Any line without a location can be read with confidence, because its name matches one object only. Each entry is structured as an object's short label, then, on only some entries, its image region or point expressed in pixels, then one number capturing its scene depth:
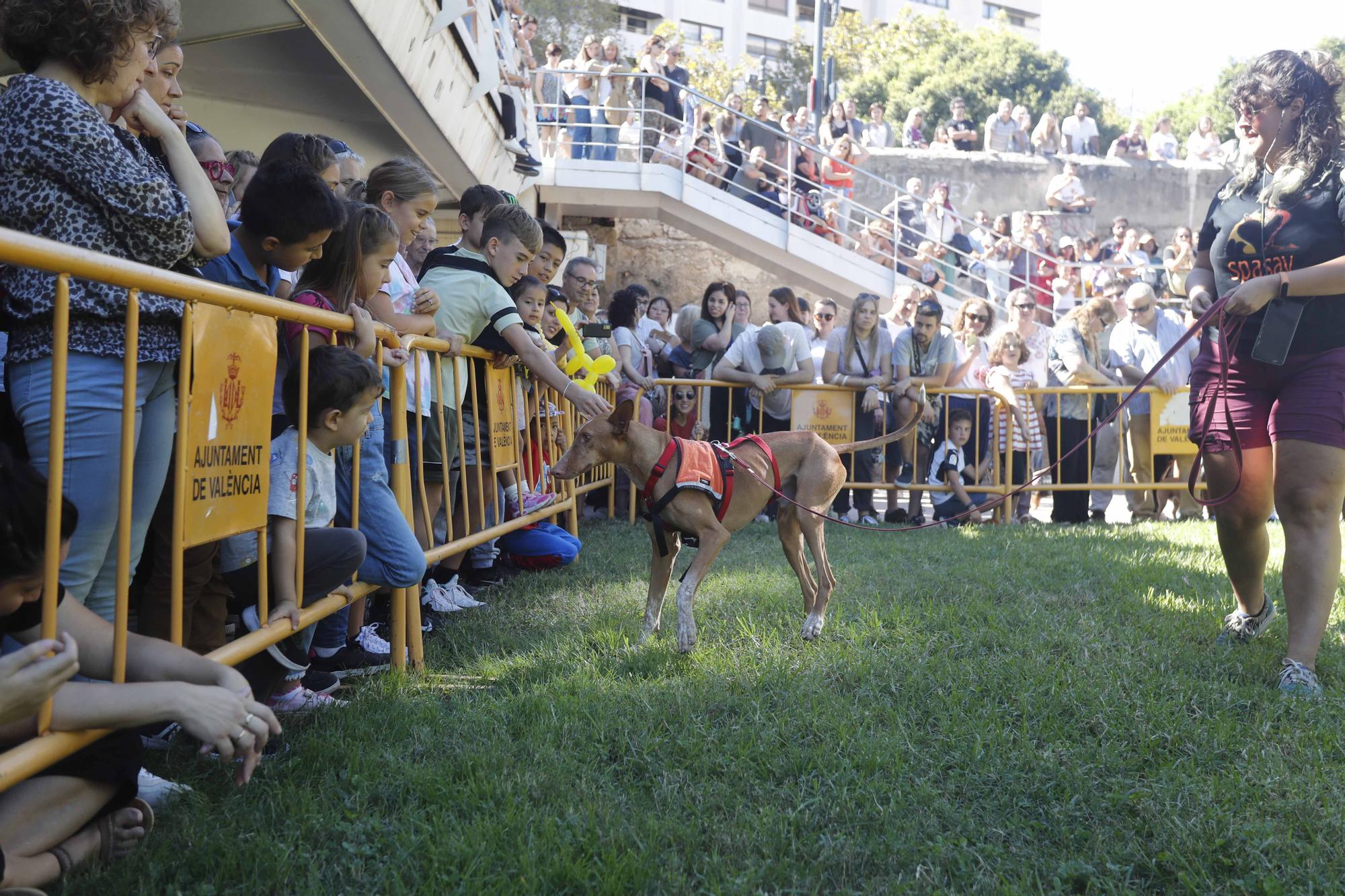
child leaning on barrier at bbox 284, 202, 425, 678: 3.83
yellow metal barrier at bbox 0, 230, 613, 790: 2.02
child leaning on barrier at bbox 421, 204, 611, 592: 4.89
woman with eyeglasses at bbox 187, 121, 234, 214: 4.39
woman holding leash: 3.89
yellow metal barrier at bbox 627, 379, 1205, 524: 9.44
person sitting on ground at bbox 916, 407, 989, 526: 9.47
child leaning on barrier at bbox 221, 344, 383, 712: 3.20
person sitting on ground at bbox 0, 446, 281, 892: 2.02
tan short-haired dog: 4.59
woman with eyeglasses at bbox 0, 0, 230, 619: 2.42
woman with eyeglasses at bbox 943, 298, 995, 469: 9.62
